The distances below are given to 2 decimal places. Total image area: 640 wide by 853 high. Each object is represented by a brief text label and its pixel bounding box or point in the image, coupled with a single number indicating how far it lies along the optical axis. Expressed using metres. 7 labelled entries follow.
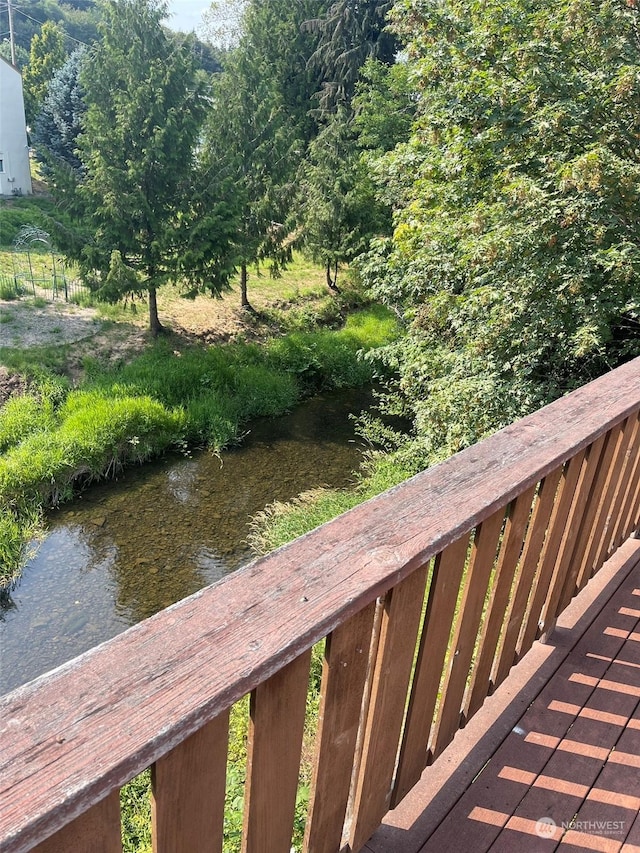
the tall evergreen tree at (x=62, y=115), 21.70
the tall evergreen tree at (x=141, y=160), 11.16
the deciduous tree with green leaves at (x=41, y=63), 25.16
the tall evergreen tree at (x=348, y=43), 19.66
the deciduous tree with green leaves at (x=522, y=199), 5.04
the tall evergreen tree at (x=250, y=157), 12.77
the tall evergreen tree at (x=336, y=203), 14.48
